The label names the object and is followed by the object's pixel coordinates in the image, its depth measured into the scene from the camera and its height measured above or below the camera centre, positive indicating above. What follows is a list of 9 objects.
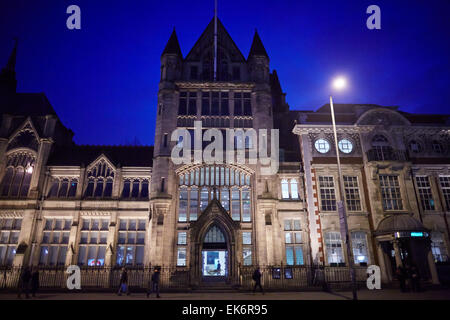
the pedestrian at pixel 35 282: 17.53 -1.64
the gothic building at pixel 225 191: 23.23 +5.65
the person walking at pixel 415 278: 19.20 -1.71
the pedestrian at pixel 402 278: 18.93 -1.65
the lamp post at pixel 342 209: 16.47 +2.62
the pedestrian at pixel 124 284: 17.97 -1.86
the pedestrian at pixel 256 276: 18.17 -1.43
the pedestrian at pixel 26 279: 16.69 -1.39
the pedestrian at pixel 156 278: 16.54 -1.39
